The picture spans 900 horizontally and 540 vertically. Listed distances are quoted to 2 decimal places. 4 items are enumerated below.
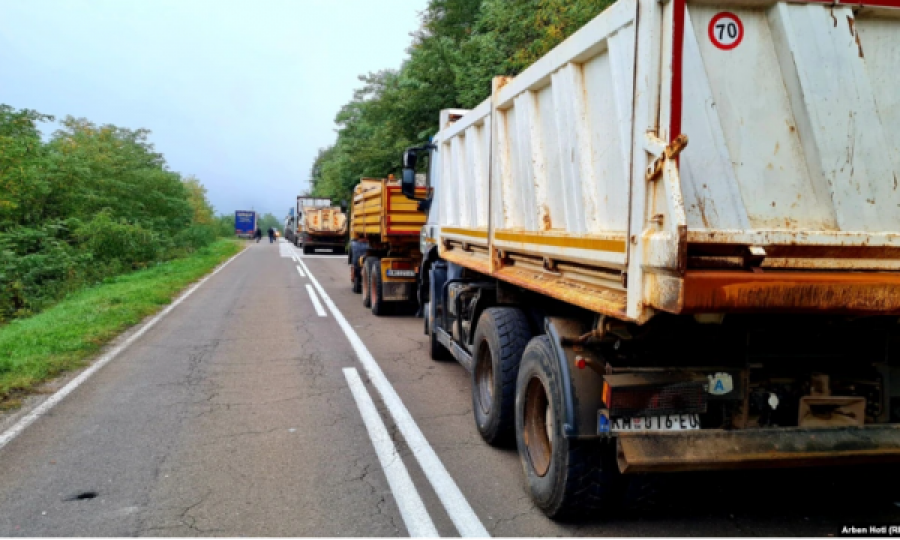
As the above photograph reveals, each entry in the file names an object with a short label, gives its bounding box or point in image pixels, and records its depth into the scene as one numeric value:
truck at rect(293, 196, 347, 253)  39.72
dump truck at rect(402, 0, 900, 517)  3.02
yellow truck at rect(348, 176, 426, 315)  12.89
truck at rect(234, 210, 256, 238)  82.81
